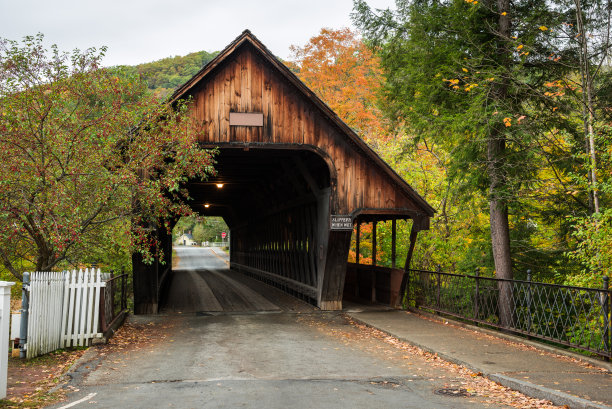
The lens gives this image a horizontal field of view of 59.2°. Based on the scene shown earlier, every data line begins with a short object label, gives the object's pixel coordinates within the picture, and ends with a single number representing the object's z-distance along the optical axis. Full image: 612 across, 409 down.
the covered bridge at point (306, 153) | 13.25
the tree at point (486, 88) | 11.84
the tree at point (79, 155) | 9.20
